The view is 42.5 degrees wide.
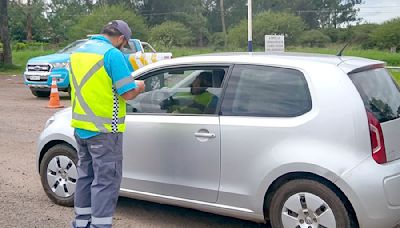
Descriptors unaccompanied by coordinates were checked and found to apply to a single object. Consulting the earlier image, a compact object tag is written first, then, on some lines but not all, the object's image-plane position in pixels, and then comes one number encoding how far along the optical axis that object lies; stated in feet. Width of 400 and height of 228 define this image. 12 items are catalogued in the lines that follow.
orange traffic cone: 41.73
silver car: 12.57
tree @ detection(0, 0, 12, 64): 84.89
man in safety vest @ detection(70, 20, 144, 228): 12.97
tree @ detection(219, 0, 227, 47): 257.44
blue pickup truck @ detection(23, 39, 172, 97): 47.44
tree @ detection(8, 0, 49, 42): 217.97
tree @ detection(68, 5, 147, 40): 183.21
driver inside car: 14.73
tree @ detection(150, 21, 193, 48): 193.80
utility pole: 60.23
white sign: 60.28
